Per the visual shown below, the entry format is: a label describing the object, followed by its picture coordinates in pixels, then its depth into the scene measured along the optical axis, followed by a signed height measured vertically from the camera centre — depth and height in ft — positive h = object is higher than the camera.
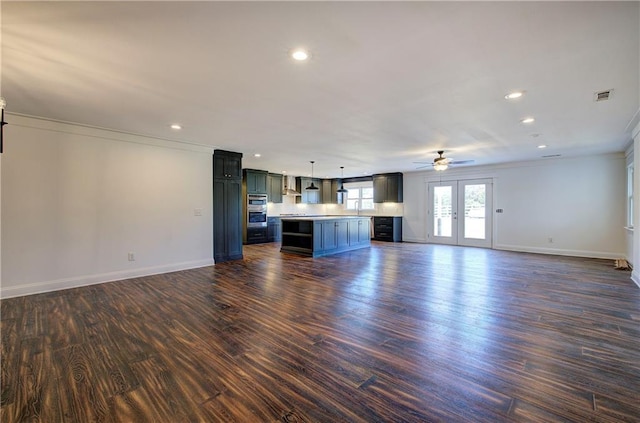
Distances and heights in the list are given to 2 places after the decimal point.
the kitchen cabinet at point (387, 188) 33.58 +2.60
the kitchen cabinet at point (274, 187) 33.35 +2.67
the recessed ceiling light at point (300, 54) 7.55 +4.21
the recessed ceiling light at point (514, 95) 10.20 +4.20
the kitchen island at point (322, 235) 23.38 -2.25
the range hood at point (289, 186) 36.04 +3.09
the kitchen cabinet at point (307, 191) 37.60 +2.43
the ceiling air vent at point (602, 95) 10.26 +4.22
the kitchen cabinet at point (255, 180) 29.97 +3.11
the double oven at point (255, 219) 30.35 -1.04
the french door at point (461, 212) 28.07 -0.30
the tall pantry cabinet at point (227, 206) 20.21 +0.25
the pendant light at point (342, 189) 36.63 +2.79
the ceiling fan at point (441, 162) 19.98 +3.32
